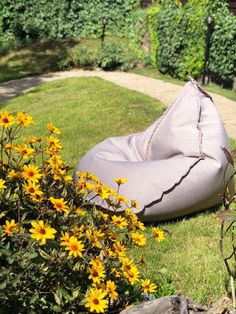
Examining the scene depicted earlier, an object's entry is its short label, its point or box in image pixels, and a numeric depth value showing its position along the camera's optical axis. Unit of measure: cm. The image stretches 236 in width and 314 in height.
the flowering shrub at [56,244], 239
